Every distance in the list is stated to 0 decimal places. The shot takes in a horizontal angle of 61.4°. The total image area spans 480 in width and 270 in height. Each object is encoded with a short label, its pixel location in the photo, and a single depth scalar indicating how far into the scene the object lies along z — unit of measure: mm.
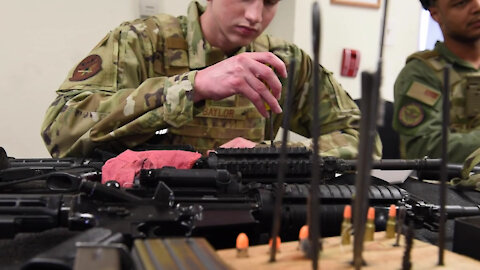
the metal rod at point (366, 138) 245
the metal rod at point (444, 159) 305
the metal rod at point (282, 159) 310
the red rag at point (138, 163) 560
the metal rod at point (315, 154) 262
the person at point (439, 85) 1212
